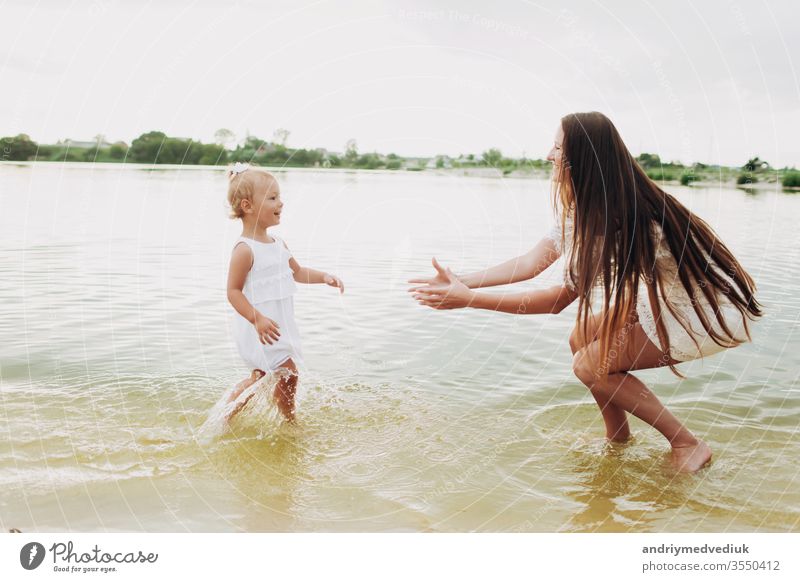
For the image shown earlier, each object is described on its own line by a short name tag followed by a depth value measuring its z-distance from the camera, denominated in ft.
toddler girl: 15.03
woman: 13.05
